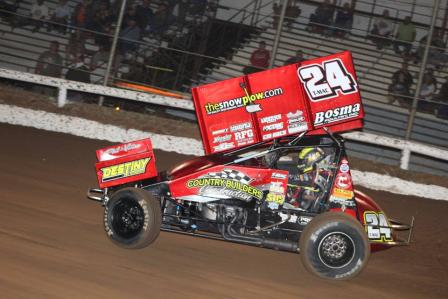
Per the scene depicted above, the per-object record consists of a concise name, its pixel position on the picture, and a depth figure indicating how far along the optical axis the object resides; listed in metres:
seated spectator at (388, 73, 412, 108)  11.93
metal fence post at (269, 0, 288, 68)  11.49
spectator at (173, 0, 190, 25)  13.52
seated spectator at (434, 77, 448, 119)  11.82
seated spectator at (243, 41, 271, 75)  12.30
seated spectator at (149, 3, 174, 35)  13.37
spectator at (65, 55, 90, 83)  12.62
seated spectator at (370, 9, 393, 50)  13.30
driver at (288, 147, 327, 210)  7.05
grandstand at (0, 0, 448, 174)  12.10
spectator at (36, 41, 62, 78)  12.71
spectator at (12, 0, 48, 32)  13.35
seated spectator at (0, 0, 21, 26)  13.62
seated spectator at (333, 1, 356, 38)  13.36
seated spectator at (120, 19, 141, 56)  12.98
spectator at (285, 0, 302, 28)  12.93
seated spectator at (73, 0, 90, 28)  13.18
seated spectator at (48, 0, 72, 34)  13.42
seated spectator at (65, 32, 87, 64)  12.62
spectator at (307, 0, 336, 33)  13.06
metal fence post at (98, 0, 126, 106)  11.94
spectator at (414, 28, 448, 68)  12.00
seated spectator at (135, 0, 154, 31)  13.42
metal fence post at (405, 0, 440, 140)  11.16
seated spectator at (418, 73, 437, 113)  11.73
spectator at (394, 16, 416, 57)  13.02
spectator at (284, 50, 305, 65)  12.21
